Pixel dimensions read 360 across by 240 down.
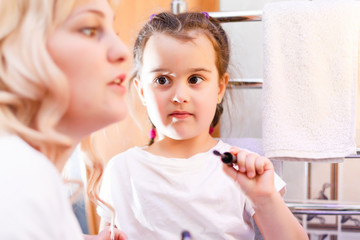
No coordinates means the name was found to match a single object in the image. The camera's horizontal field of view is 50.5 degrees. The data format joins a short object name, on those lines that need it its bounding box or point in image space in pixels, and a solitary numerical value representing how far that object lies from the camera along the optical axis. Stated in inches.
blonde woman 18.6
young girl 37.7
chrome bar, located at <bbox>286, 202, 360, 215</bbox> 46.4
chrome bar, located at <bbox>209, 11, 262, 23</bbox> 45.4
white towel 42.3
